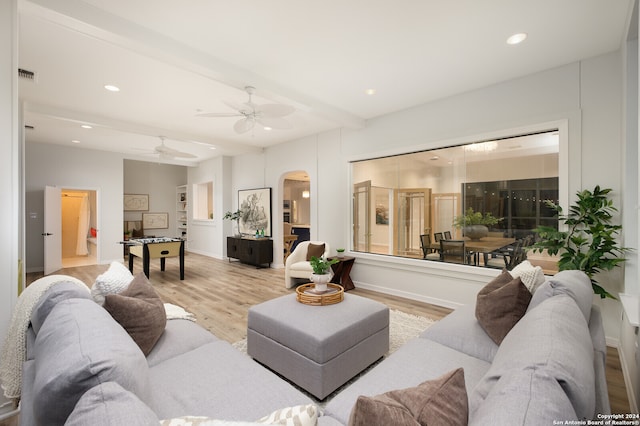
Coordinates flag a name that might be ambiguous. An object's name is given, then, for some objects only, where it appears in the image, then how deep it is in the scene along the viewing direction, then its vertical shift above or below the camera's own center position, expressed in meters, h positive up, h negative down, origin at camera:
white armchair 4.80 -0.91
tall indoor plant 2.64 -0.26
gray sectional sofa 0.73 -0.52
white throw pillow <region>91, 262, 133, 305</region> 1.77 -0.46
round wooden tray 2.56 -0.78
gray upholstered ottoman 2.01 -0.98
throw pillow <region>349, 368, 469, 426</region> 0.69 -0.52
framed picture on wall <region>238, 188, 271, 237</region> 6.83 +0.05
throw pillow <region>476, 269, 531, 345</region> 1.83 -0.64
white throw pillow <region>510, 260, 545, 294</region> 1.98 -0.47
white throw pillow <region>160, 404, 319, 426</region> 0.79 -0.59
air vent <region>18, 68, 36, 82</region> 3.16 +1.55
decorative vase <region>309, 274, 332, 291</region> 2.73 -0.65
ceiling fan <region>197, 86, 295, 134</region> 3.10 +1.12
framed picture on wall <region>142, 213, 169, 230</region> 9.41 -0.29
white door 6.04 -0.38
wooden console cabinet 6.55 -0.91
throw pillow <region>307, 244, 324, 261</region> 5.11 -0.69
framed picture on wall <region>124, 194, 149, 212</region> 9.01 +0.33
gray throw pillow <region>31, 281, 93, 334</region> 1.42 -0.44
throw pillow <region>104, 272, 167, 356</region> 1.67 -0.62
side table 4.75 -1.02
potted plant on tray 2.73 -0.61
